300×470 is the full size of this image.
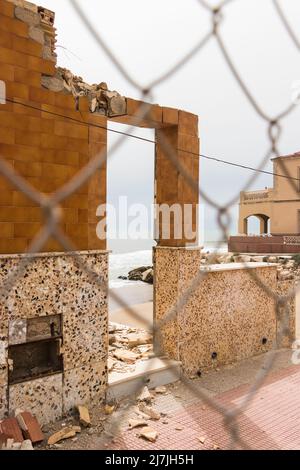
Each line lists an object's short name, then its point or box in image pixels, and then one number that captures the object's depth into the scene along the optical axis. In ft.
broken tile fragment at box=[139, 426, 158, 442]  14.59
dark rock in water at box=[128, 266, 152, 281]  75.05
